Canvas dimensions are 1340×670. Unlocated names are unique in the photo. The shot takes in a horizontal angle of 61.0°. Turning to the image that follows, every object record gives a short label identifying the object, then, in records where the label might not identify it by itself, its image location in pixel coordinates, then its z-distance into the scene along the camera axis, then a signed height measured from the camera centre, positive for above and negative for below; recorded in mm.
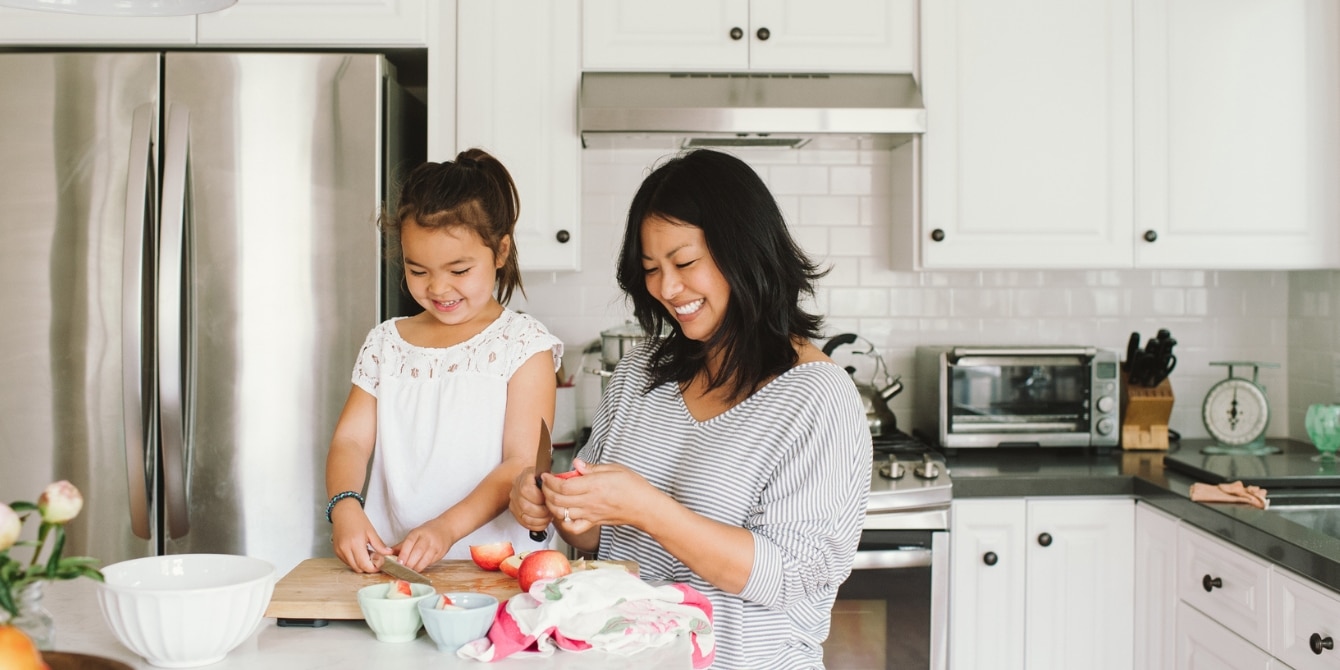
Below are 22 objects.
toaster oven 2941 -191
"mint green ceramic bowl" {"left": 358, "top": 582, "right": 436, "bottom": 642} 1191 -308
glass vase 951 -250
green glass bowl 2795 -254
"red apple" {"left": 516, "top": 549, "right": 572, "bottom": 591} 1270 -273
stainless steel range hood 2734 +526
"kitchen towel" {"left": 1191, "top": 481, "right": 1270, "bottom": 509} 2328 -351
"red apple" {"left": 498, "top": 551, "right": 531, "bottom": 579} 1385 -296
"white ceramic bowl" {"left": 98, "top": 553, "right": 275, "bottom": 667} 1074 -280
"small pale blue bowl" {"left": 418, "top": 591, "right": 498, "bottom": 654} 1154 -308
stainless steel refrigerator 2502 +83
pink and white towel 1157 -308
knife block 2973 -246
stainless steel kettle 2986 -211
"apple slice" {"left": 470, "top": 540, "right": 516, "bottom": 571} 1437 -293
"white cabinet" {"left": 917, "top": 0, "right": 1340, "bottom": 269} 2877 +504
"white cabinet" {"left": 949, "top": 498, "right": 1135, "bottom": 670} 2650 -603
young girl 1774 -90
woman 1373 -160
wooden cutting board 1260 -310
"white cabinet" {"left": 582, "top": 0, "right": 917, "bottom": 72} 2850 +727
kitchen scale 2885 -233
